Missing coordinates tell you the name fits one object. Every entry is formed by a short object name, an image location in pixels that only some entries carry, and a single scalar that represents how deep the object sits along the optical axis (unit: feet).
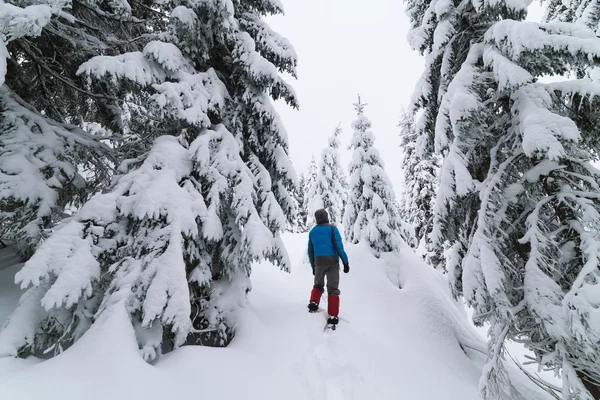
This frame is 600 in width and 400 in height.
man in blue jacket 21.32
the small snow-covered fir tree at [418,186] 75.87
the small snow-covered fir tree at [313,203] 91.91
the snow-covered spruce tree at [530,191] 13.92
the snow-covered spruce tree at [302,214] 134.62
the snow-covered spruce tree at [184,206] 12.13
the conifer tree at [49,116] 14.14
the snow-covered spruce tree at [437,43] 20.57
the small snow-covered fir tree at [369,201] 38.11
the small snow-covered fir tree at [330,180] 91.45
